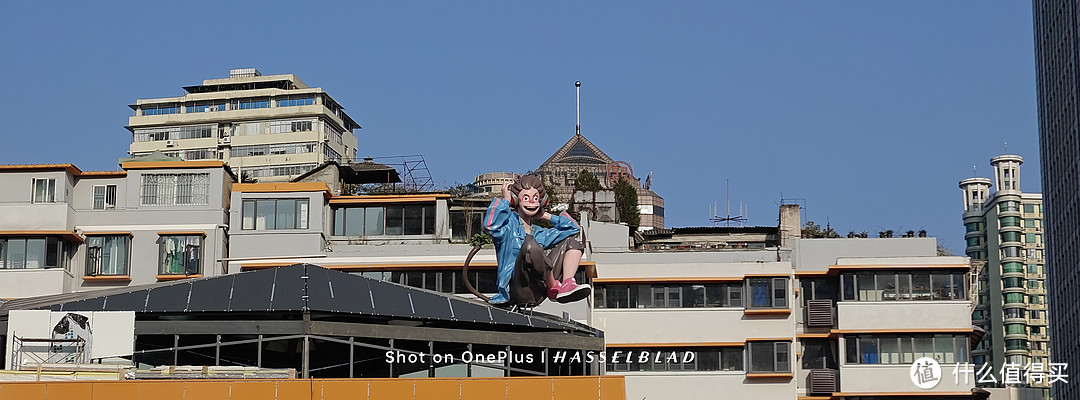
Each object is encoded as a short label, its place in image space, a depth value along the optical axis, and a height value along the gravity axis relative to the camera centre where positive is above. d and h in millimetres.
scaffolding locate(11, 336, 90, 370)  49281 -1630
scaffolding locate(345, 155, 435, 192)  81438 +5753
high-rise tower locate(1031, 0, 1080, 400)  110062 +10719
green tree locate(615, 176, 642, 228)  90188 +5377
